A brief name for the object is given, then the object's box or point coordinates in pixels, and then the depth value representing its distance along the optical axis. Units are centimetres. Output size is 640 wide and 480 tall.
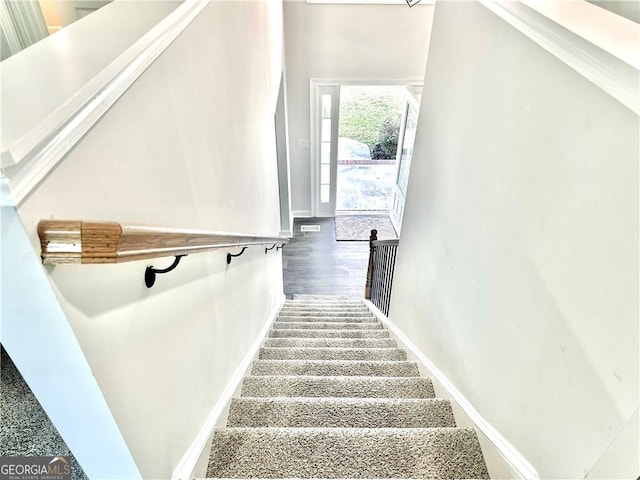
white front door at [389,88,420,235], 482
